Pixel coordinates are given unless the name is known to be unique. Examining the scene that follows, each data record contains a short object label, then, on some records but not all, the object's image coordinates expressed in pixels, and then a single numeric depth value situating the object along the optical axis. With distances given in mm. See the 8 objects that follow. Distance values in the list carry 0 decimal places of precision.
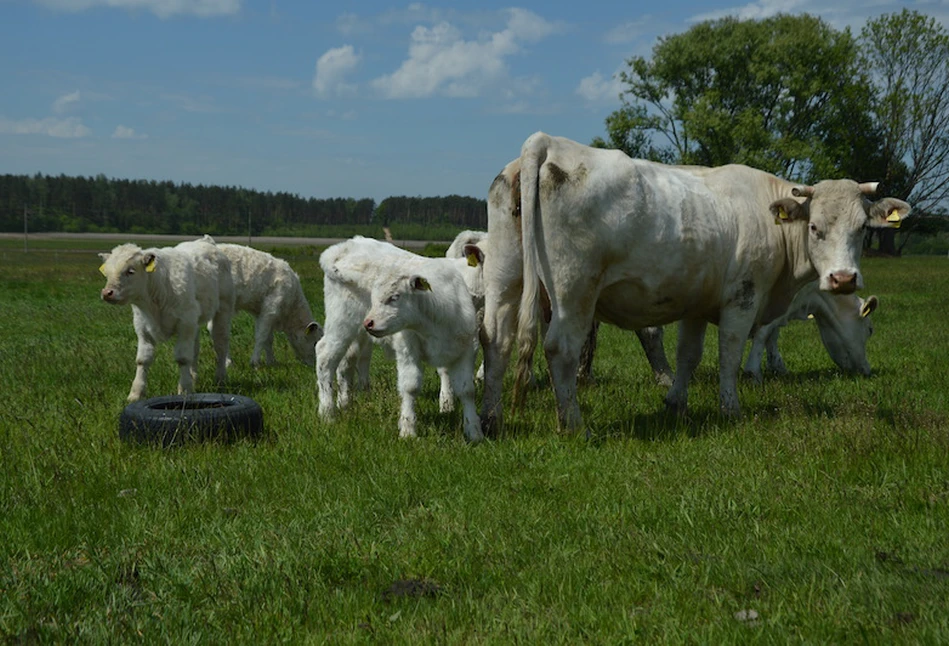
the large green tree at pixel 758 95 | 48969
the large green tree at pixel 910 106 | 58844
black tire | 6812
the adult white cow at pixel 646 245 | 7410
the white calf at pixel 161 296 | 9453
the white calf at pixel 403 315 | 7090
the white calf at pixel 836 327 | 11430
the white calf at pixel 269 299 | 12974
